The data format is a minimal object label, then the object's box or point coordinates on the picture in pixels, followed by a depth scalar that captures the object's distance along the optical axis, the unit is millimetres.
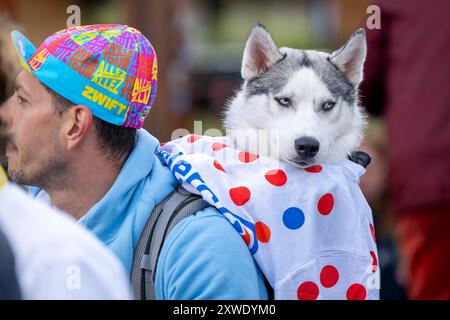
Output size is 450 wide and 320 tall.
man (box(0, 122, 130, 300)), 3207
